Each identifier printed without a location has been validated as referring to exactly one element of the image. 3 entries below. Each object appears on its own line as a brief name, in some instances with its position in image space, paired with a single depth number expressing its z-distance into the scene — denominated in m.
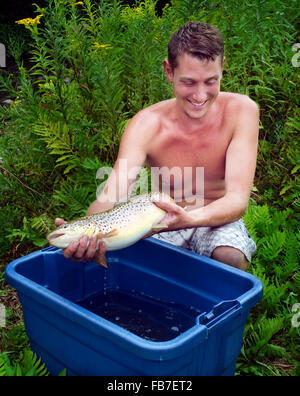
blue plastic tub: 1.69
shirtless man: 2.47
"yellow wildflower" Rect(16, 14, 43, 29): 3.29
